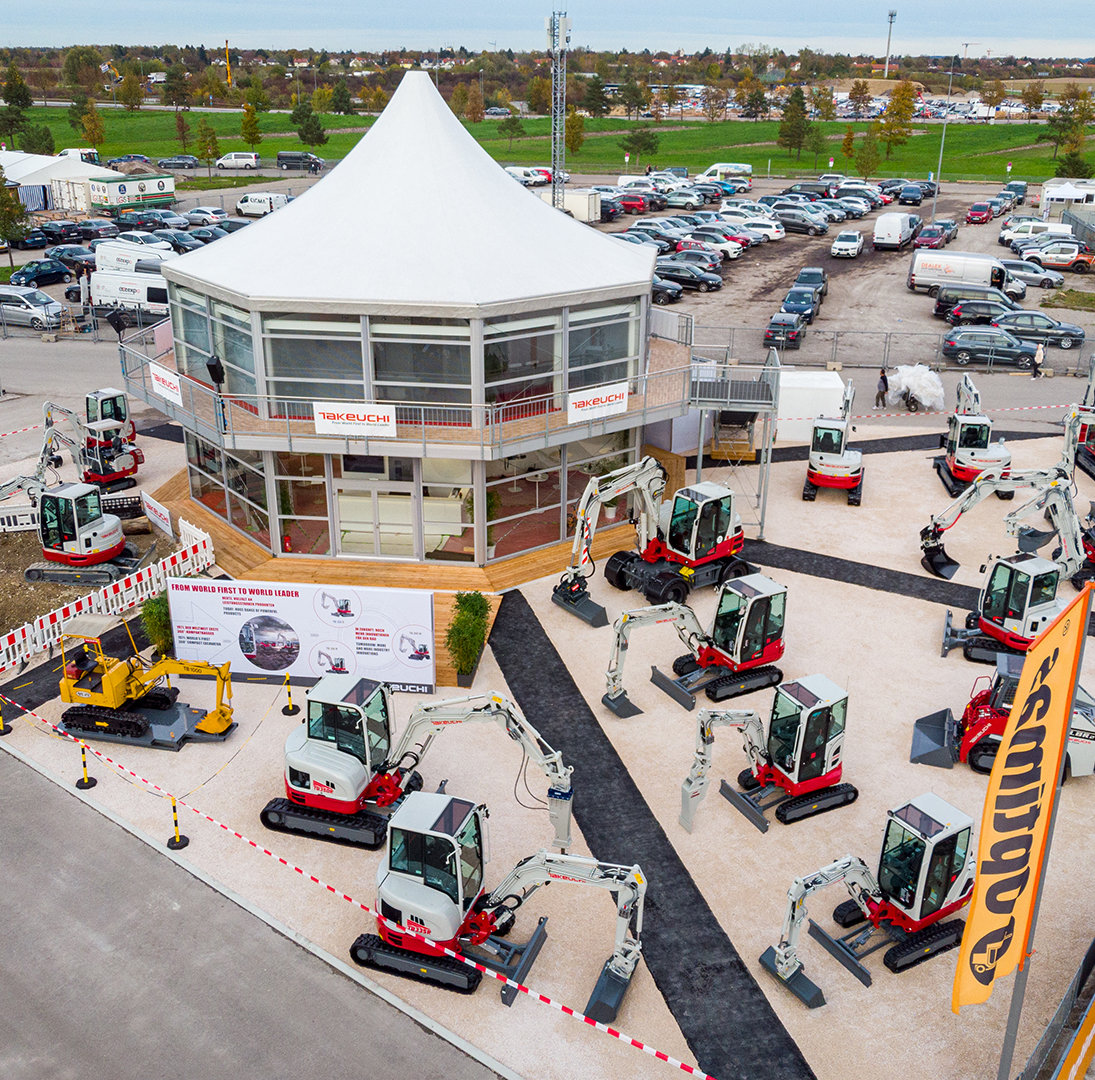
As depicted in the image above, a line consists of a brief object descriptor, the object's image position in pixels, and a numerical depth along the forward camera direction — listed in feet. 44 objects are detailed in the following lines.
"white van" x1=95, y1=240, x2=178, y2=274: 168.50
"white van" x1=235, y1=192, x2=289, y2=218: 231.50
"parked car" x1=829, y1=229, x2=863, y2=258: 202.90
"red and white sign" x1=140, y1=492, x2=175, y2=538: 92.53
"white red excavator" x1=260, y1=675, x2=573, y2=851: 56.13
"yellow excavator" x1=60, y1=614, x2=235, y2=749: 65.10
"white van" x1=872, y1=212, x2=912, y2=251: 211.82
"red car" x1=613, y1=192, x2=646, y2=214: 240.94
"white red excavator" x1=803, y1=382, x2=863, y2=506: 100.22
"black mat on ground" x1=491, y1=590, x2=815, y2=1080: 45.19
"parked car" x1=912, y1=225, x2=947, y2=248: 206.39
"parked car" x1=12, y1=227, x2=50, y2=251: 209.67
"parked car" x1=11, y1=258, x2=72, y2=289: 180.04
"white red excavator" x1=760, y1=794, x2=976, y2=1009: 47.65
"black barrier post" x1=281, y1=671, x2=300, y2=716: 68.33
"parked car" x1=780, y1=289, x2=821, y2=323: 157.48
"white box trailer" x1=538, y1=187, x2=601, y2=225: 225.15
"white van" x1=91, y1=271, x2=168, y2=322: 159.63
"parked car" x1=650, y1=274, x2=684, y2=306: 172.04
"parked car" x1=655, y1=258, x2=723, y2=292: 182.09
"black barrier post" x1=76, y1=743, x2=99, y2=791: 61.41
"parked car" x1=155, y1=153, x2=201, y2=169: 320.70
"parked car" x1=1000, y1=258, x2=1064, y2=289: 181.47
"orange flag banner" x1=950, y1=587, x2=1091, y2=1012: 33.53
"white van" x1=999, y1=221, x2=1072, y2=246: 207.21
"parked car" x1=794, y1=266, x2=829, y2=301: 173.78
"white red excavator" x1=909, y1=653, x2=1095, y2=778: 61.46
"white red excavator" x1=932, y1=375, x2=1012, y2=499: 101.81
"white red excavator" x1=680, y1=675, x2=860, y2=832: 57.16
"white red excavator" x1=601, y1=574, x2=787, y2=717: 68.64
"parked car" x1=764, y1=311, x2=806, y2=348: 148.25
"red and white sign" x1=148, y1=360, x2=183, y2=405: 88.44
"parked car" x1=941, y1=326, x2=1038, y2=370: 142.72
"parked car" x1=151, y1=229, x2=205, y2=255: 191.01
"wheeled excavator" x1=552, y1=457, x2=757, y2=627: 79.77
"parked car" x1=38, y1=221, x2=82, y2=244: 213.66
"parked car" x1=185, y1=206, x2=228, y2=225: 219.20
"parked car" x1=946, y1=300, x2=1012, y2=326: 156.56
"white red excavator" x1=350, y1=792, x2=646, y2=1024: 46.29
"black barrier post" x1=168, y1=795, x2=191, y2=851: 56.54
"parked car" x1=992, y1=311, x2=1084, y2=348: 150.00
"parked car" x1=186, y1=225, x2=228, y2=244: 193.77
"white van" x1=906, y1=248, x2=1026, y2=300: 173.17
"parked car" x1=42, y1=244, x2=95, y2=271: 186.80
